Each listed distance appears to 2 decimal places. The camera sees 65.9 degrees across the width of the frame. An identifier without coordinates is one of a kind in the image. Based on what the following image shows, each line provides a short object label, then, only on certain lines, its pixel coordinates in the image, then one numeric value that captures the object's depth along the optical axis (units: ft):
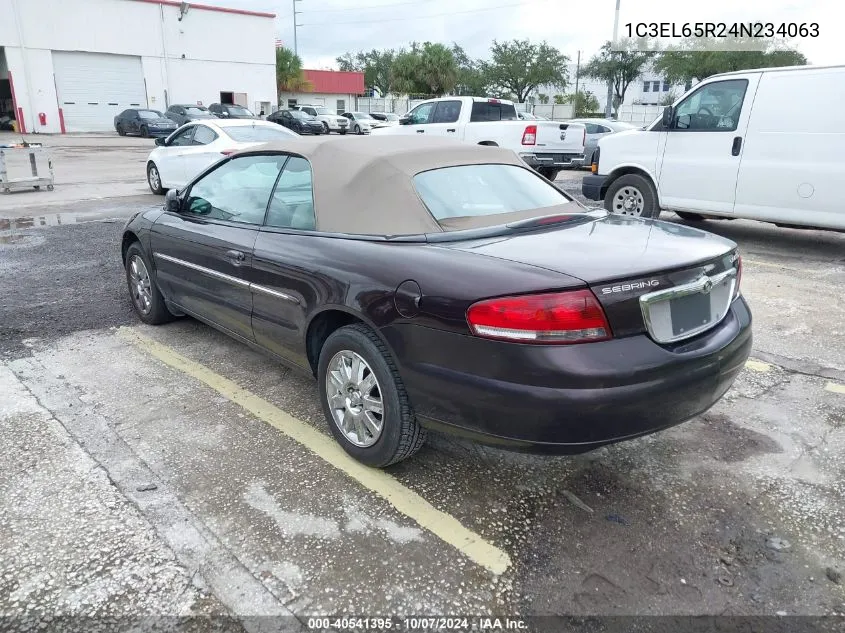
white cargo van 23.24
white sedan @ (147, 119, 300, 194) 37.32
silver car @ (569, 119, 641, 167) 61.36
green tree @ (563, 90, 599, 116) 195.42
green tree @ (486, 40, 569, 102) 204.44
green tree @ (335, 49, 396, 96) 289.10
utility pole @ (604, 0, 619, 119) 129.47
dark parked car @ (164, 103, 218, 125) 107.65
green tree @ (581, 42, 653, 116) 163.61
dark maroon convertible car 8.20
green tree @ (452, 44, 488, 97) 214.28
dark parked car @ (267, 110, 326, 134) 108.88
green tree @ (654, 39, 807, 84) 120.86
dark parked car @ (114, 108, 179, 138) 109.60
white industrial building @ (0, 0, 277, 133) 121.80
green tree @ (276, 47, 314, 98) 184.34
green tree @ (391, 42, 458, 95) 202.08
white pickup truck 45.29
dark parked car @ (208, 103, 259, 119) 108.61
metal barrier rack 42.91
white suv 112.68
